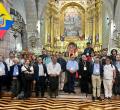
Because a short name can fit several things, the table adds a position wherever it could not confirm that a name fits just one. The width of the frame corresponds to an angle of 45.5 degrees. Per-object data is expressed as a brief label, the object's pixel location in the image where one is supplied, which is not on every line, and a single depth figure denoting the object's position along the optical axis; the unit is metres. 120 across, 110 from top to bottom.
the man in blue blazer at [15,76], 4.59
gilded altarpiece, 12.25
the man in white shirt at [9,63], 4.76
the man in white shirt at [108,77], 4.51
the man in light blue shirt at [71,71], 4.76
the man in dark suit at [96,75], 4.51
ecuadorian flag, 4.68
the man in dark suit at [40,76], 4.65
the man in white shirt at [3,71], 4.65
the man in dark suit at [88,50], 5.14
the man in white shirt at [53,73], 4.64
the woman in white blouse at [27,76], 4.53
